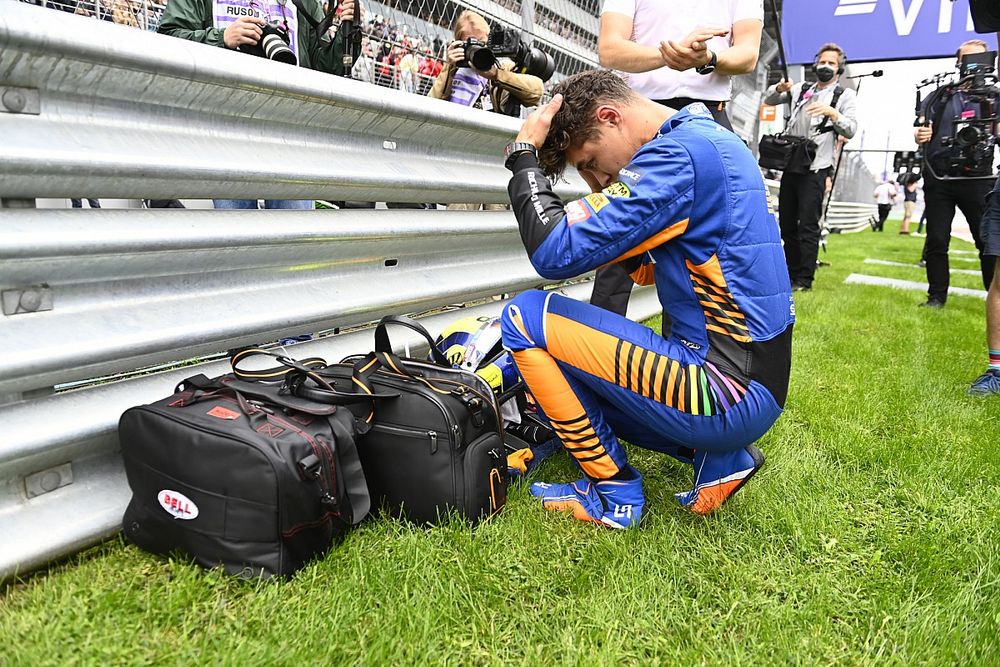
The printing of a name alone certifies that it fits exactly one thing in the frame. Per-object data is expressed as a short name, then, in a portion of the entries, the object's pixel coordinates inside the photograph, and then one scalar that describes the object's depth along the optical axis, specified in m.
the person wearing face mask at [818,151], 6.57
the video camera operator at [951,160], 5.56
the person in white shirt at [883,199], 26.89
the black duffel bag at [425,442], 1.85
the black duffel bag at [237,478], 1.57
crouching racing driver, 1.86
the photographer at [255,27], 2.47
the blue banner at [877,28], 14.89
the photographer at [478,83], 3.35
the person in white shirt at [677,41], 2.96
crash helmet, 2.45
